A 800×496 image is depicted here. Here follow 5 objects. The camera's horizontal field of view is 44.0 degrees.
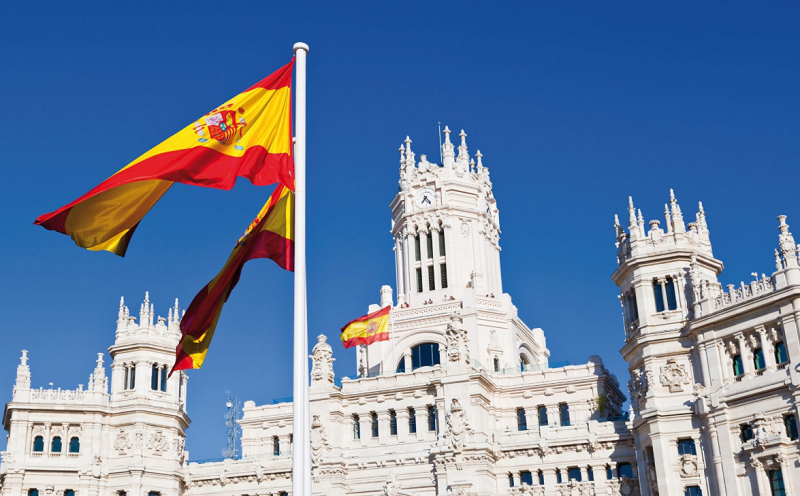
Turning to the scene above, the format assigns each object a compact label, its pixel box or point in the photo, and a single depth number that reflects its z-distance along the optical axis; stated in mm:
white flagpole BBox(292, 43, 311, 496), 25922
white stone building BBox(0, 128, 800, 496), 63406
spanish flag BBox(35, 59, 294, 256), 27594
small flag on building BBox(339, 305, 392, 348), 78688
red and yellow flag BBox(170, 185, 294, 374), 30156
